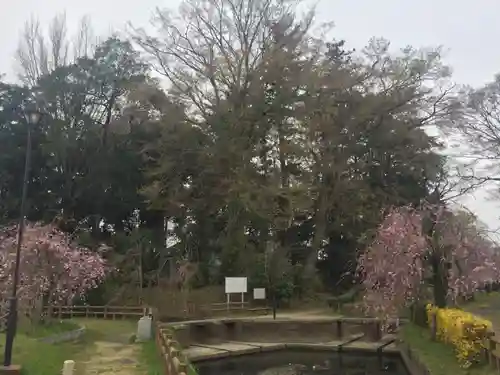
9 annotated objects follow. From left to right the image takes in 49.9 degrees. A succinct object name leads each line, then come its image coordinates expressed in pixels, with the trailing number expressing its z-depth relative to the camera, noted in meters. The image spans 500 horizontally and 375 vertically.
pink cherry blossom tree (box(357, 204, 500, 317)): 14.98
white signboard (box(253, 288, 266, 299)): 24.50
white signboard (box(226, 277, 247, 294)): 23.66
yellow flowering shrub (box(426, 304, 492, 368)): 10.52
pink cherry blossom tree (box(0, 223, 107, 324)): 16.27
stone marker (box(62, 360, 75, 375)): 8.73
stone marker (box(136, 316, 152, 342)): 16.48
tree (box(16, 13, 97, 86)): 33.12
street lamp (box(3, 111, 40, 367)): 9.95
